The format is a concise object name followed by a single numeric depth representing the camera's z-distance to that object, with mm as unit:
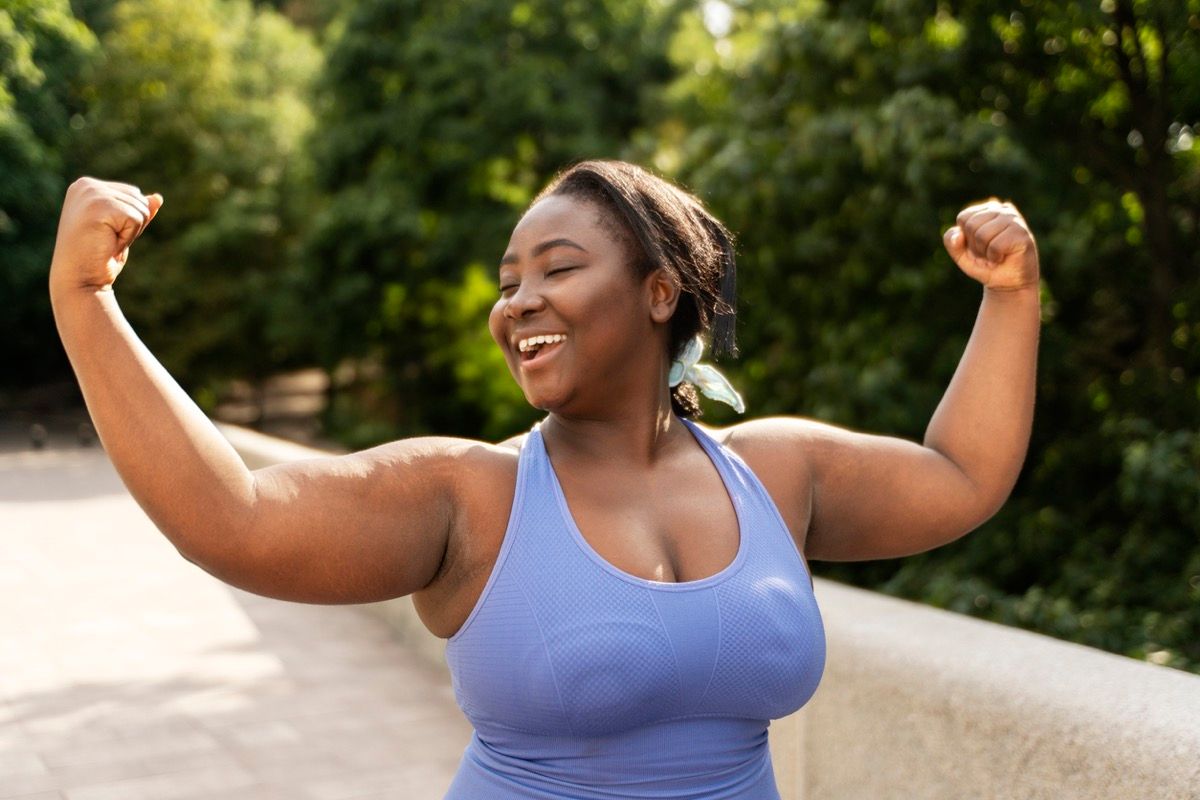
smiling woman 1494
